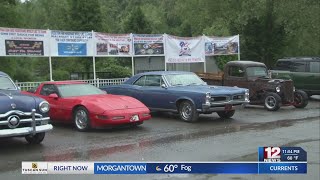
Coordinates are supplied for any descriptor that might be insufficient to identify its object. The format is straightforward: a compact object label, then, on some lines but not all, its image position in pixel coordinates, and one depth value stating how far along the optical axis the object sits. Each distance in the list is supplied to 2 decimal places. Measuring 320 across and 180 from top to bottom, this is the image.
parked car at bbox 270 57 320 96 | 21.02
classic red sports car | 11.77
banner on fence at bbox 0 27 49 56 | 15.14
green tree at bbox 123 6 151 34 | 36.47
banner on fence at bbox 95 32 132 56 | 18.09
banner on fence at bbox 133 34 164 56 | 19.42
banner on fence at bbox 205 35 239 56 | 22.48
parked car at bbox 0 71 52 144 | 9.17
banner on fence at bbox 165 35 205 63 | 20.53
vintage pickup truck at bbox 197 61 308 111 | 17.61
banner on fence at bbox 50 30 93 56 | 16.61
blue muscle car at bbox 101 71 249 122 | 13.77
